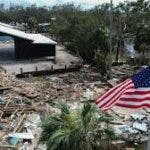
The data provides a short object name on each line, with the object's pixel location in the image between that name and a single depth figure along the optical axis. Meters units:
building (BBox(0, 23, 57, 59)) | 48.62
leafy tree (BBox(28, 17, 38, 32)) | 80.94
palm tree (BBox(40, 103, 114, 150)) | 16.11
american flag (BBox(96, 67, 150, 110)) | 13.63
